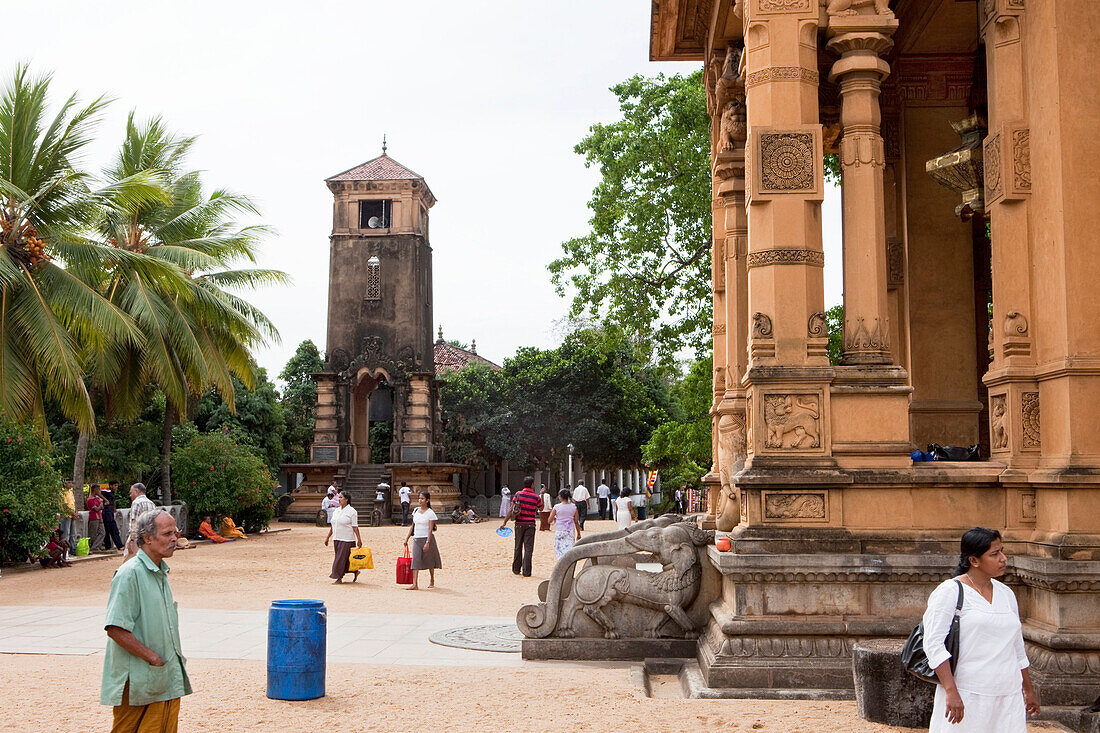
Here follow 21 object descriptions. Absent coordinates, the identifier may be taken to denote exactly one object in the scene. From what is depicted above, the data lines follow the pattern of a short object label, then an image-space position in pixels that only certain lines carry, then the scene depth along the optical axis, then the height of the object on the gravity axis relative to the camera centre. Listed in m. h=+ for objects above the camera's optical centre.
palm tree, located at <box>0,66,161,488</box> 20.61 +4.22
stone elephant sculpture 10.13 -1.26
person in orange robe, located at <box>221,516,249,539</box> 32.50 -2.19
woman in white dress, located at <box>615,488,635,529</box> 25.78 -1.35
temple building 7.97 +0.53
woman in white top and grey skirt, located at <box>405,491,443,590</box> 18.17 -1.45
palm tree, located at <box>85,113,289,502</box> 27.09 +4.38
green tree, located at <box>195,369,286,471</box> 46.78 +1.83
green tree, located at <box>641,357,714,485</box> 27.11 +0.71
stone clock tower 46.12 +5.37
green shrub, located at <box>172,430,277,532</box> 31.98 -0.57
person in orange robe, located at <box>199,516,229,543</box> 30.86 -2.16
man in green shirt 5.20 -0.92
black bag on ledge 9.45 -0.01
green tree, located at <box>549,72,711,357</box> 26.67 +6.08
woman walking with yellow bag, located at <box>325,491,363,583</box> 19.31 -1.42
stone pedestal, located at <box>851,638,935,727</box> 6.88 -1.54
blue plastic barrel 8.43 -1.55
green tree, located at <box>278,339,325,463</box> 54.22 +3.03
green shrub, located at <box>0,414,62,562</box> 20.62 -0.61
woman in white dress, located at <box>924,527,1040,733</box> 4.79 -0.90
